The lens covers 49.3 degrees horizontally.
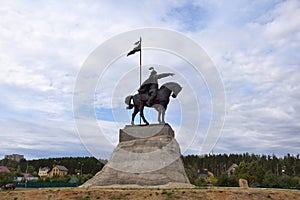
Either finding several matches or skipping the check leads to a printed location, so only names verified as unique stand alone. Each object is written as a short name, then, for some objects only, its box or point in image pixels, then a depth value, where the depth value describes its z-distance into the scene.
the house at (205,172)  102.81
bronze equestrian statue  31.14
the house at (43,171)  119.85
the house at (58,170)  108.12
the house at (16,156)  176.00
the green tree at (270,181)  52.62
